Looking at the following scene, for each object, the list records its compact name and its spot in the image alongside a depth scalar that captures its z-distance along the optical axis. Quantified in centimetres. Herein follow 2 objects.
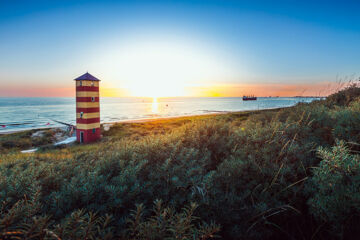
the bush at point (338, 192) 166
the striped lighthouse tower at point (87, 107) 1806
